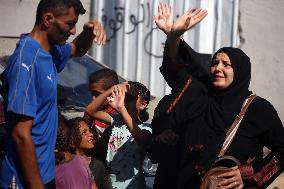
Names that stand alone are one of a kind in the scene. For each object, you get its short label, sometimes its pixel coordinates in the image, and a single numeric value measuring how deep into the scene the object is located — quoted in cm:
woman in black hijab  659
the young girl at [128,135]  750
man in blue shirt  490
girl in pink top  621
